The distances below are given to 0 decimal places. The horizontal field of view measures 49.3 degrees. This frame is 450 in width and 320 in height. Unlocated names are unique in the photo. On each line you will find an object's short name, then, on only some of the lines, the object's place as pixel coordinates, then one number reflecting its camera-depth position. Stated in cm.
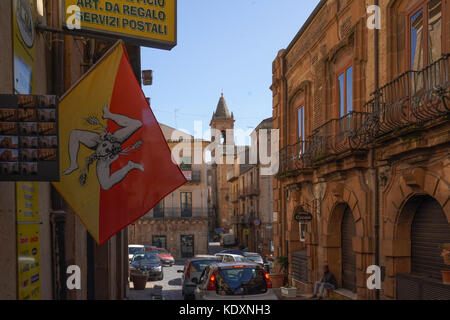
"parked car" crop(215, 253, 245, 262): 2344
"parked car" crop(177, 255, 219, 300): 1686
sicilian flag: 591
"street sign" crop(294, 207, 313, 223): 1810
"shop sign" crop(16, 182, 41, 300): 594
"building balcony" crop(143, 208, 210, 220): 4978
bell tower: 8000
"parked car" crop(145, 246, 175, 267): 3612
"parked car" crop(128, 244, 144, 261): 3746
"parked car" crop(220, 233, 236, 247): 5909
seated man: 1602
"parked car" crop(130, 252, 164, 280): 2471
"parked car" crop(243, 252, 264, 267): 2712
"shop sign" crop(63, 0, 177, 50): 754
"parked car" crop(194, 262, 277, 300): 1062
